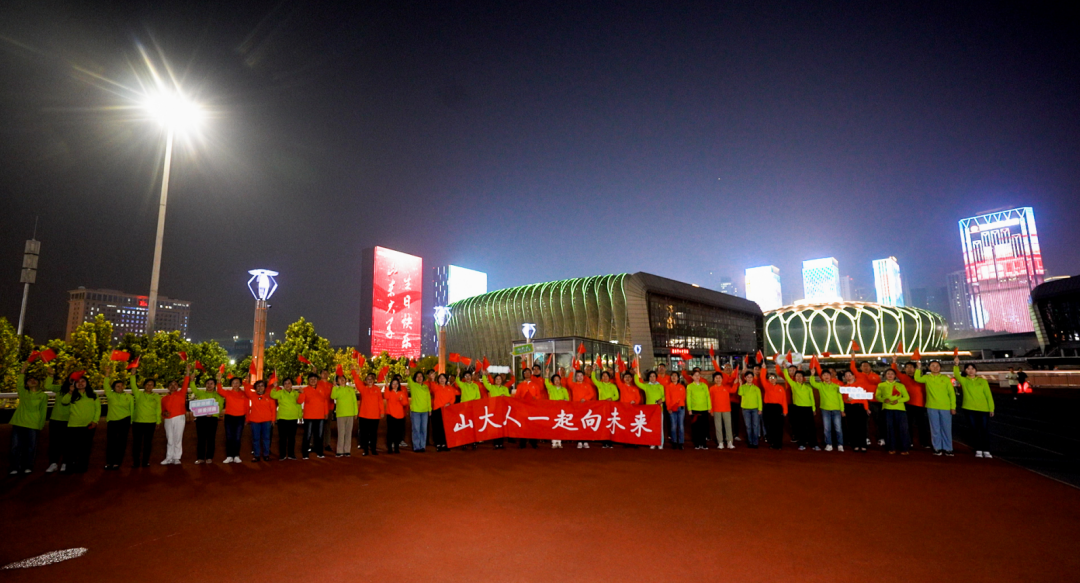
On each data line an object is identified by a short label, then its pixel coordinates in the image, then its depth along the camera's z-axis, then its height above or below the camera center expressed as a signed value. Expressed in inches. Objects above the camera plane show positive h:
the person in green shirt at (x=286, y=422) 406.9 -42.5
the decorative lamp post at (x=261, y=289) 616.1 +93.6
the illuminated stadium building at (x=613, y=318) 2267.5 +220.0
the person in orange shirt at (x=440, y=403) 442.6 -32.1
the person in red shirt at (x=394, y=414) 434.3 -40.6
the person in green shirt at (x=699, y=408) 444.5 -39.5
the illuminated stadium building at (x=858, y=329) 3464.6 +202.9
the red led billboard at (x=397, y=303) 2817.4 +344.9
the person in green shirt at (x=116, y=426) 362.6 -39.1
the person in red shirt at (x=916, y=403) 415.5 -35.8
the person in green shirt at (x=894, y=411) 401.7 -40.9
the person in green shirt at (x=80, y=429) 355.3 -40.0
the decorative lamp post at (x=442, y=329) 1155.0 +79.8
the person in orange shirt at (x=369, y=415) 427.8 -40.4
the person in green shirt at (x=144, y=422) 374.7 -37.7
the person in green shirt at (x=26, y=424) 347.3 -35.3
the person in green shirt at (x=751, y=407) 441.1 -38.9
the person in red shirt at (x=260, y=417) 398.3 -37.5
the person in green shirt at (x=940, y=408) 391.2 -37.4
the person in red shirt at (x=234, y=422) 394.3 -40.8
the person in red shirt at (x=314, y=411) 414.3 -35.3
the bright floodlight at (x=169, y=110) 597.6 +294.9
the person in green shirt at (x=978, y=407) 381.1 -36.1
